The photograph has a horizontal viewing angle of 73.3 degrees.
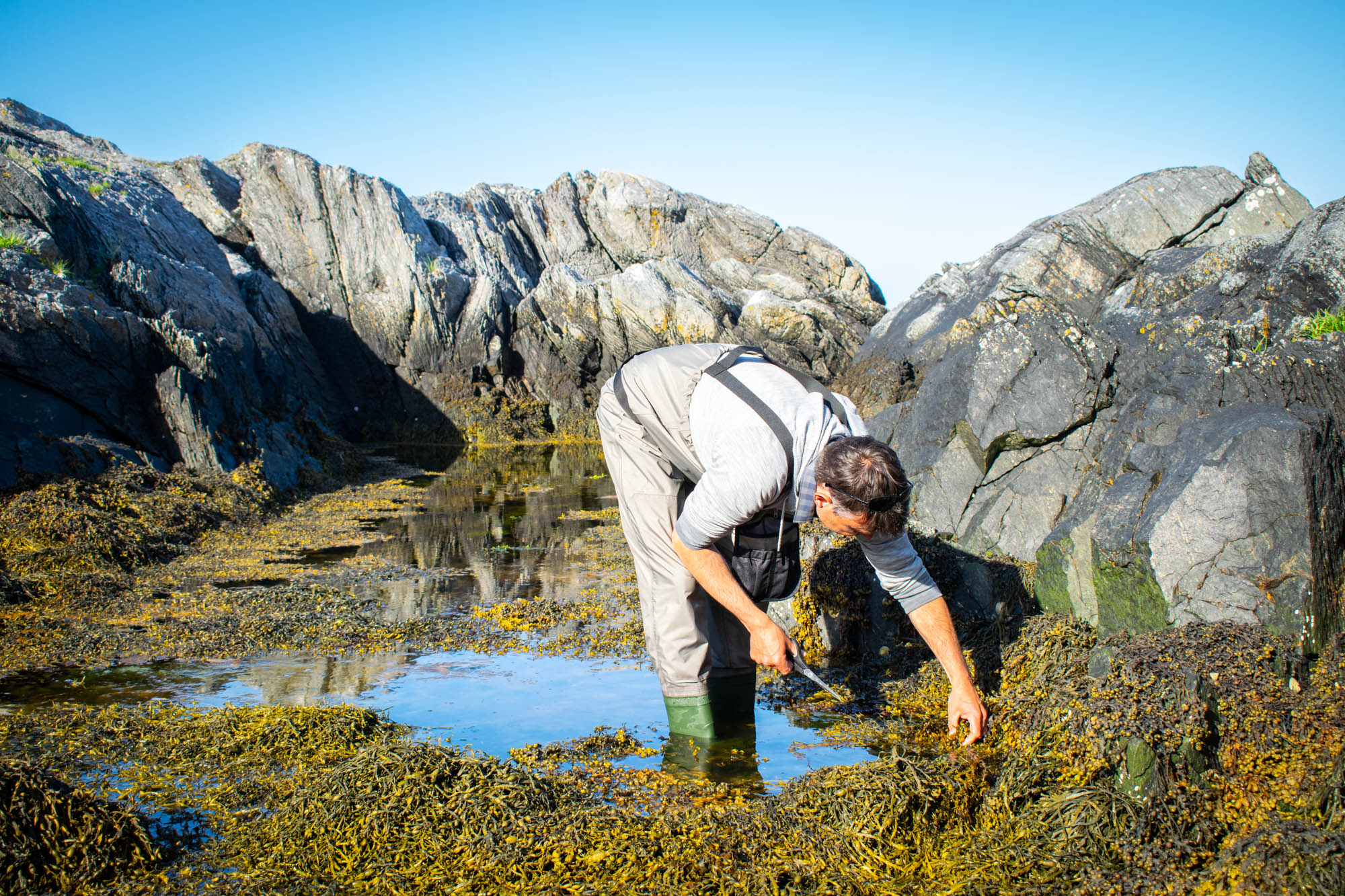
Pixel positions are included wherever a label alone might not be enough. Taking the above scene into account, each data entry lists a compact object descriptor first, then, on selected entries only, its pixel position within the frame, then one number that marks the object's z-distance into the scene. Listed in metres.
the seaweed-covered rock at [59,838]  2.92
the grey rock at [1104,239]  16.73
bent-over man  3.27
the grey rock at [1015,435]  7.00
